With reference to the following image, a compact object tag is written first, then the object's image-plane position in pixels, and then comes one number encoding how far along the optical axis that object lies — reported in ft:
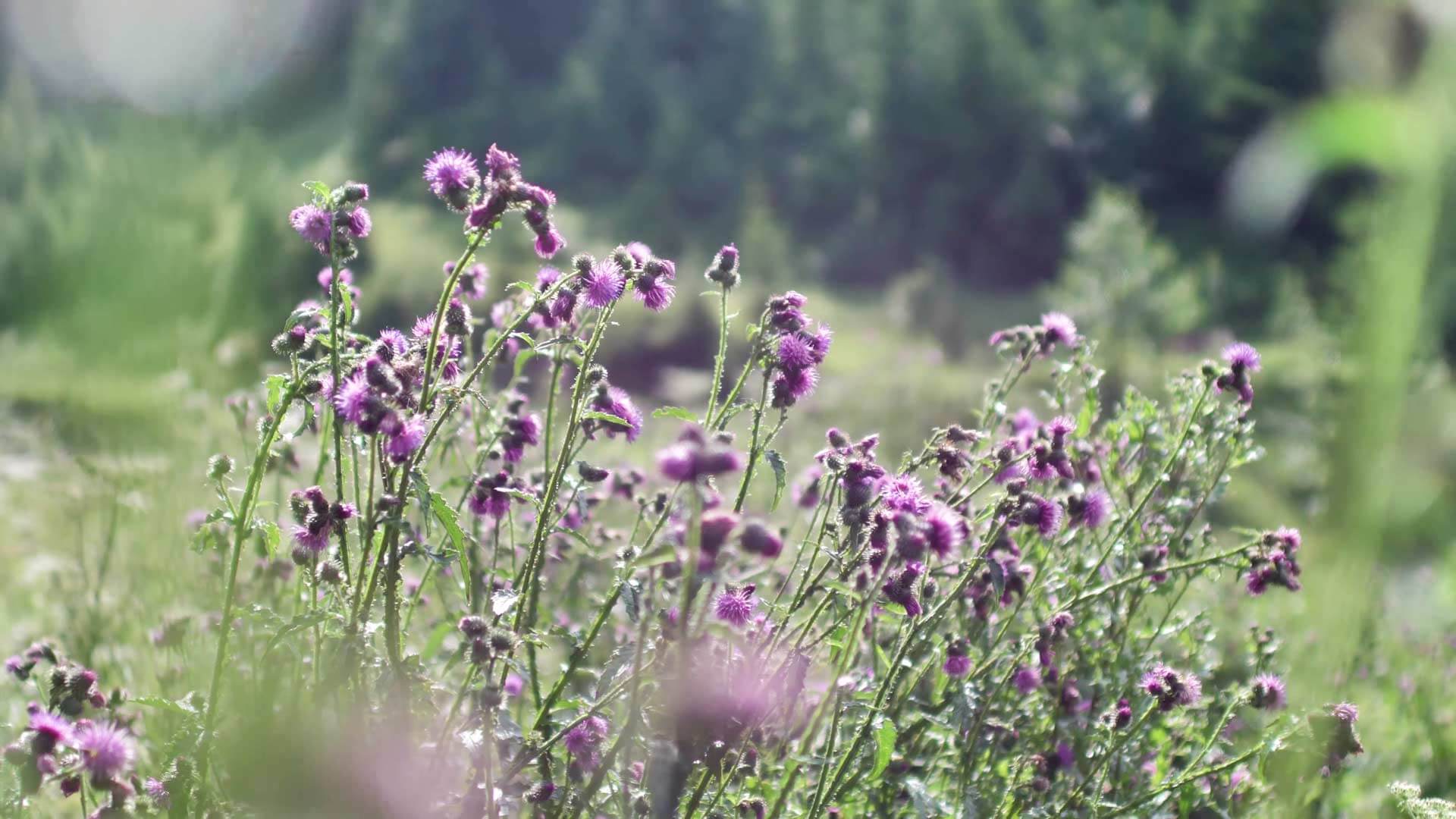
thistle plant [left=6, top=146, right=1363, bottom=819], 5.96
